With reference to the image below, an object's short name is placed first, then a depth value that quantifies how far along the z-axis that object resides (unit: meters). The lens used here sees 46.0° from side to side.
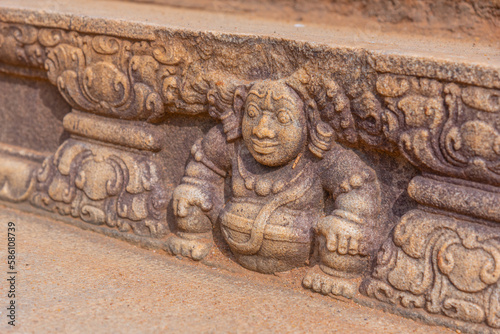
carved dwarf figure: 2.32
